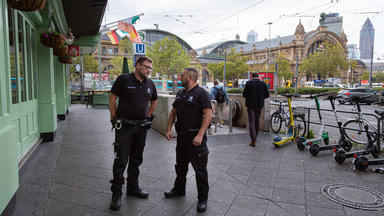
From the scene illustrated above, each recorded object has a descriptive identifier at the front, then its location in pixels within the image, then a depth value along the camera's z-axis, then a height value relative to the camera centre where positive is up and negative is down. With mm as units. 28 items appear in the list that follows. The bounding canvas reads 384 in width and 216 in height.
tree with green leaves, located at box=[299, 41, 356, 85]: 48219 +5011
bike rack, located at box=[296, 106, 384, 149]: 4986 -782
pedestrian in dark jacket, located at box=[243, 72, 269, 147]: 6750 -283
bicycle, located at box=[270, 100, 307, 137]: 7085 -927
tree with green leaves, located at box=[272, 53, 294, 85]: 52250 +4369
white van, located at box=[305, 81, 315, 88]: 58962 +1169
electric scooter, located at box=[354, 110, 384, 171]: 4625 -1253
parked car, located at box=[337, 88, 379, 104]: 24188 -222
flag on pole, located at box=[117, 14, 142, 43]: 11070 +2548
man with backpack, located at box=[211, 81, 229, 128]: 9234 -291
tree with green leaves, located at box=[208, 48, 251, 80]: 55219 +4759
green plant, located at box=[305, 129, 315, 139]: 7402 -1271
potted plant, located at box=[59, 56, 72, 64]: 8852 +950
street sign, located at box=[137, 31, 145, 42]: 16391 +3310
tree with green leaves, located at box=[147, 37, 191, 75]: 41188 +5116
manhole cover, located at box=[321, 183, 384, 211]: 3439 -1479
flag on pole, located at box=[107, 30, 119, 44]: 12669 +2476
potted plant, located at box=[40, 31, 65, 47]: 5918 +1084
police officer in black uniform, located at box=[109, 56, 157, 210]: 3324 -417
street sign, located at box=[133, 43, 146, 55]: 8069 +1197
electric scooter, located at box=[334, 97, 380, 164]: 5020 -1188
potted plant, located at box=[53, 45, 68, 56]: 6886 +957
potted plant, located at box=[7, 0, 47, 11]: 2879 +912
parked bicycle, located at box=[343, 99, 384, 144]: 5375 -875
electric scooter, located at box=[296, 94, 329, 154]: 6000 -1140
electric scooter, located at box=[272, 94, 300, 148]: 6474 -1184
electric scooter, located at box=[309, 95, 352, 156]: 5574 -1200
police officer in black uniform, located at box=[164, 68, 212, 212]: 3281 -435
